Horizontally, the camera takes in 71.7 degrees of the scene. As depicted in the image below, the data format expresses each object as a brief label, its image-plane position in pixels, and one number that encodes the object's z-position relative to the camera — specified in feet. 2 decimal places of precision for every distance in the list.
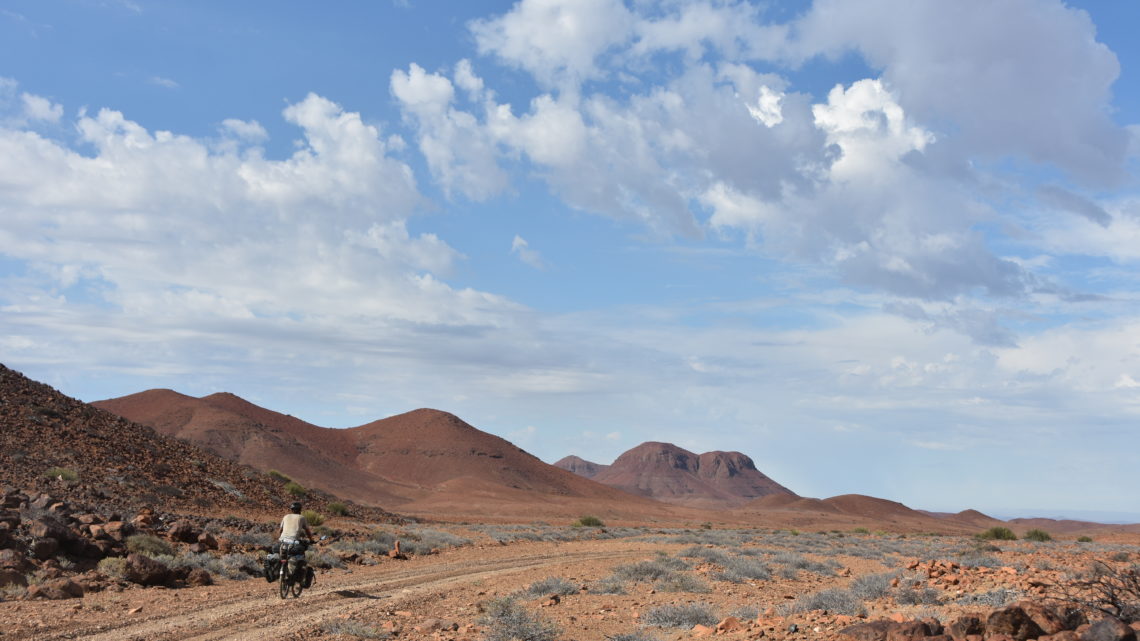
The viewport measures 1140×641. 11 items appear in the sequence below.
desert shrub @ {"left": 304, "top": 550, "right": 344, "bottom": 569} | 66.03
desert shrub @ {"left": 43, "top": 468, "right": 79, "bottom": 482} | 88.38
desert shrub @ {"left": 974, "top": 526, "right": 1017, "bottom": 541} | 165.75
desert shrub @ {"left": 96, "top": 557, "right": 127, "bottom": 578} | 49.96
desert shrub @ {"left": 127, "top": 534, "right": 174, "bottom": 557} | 57.72
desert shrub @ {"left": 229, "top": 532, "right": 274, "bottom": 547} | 71.92
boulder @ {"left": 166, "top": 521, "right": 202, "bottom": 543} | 65.26
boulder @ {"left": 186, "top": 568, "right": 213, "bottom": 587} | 52.37
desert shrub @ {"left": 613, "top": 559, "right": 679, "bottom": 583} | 58.23
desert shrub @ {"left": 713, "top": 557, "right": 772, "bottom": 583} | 60.39
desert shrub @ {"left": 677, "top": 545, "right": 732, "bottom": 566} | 73.20
